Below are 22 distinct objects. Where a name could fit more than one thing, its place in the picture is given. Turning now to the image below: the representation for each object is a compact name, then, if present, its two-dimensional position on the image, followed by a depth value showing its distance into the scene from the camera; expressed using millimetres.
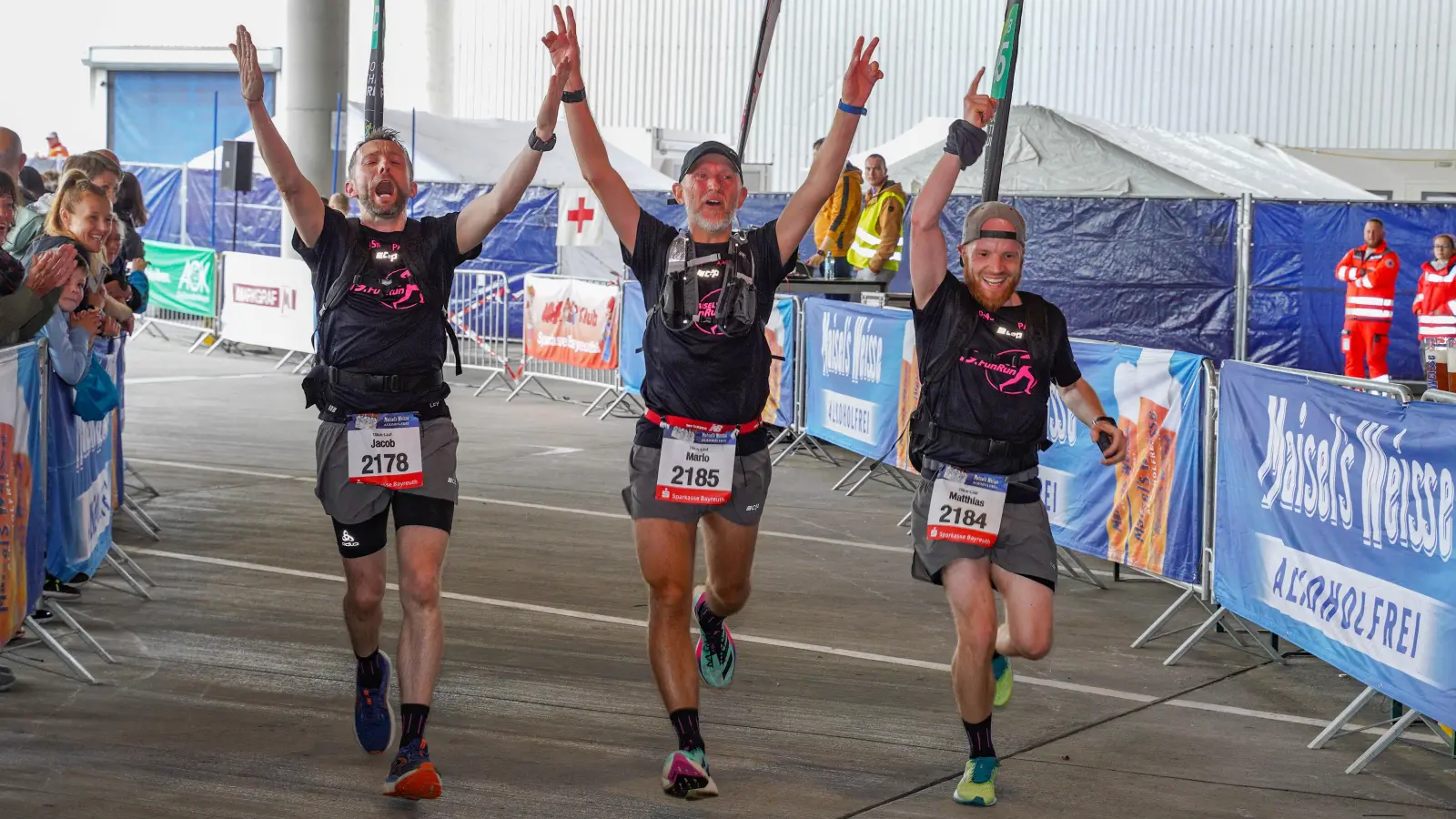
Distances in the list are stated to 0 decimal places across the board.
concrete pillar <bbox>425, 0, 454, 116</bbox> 32812
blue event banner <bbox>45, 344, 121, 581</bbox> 6523
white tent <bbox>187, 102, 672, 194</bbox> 24391
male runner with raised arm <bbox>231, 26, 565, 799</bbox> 4910
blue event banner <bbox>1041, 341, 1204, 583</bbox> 7121
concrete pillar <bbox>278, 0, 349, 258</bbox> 20328
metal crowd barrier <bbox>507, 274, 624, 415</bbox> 15862
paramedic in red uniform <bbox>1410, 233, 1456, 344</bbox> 17969
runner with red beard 4836
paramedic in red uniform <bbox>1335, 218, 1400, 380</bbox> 18547
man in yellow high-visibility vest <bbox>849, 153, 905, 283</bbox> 14180
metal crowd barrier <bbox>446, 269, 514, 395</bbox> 18844
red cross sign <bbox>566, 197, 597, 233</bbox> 18531
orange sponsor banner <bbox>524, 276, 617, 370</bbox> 15945
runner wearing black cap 4863
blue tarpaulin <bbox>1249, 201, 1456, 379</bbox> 20031
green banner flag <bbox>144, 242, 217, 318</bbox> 20719
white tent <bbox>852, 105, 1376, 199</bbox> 23547
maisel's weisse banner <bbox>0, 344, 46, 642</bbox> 5508
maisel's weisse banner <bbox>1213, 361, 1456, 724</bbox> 5062
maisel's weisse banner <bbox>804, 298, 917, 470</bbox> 10680
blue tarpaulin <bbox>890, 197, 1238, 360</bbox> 20875
